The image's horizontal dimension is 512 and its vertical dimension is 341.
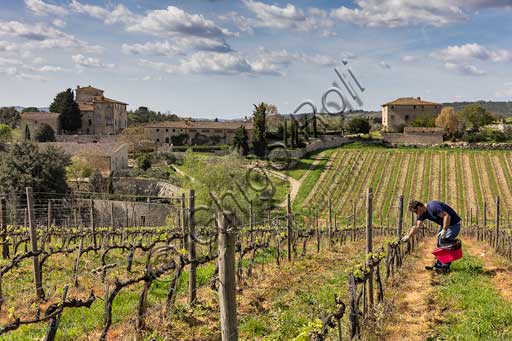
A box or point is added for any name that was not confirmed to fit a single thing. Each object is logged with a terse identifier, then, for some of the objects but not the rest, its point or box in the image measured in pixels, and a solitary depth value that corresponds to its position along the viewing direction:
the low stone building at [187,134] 66.00
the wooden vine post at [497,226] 15.30
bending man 7.93
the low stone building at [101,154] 42.84
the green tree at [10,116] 78.25
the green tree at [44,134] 59.00
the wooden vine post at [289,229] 10.82
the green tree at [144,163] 46.85
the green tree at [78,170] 37.28
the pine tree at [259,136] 54.06
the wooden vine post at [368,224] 7.45
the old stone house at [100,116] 72.06
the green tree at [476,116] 72.06
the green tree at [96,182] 36.28
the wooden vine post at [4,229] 11.62
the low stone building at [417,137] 62.82
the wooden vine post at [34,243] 7.88
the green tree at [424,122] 72.00
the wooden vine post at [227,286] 4.07
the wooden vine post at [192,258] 6.91
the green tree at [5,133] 55.48
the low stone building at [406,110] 85.50
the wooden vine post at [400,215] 9.21
